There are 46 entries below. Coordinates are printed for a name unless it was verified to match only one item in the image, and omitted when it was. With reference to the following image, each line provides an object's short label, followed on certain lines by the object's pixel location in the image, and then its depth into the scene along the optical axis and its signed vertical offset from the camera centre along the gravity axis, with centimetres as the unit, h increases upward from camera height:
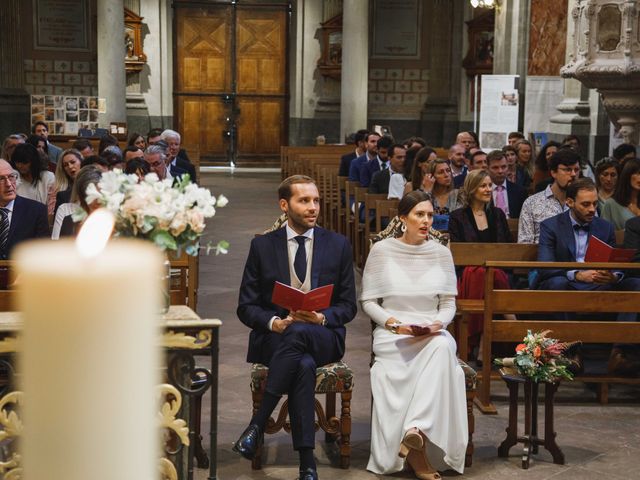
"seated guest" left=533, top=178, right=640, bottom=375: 606 -80
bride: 453 -115
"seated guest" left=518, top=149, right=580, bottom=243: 678 -64
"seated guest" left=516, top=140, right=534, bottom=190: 1030 -55
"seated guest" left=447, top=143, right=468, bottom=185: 998 -56
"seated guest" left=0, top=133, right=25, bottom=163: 984 -46
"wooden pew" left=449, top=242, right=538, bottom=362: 632 -93
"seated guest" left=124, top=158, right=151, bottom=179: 746 -50
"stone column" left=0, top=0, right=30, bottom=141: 2181 +47
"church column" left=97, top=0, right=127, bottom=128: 1817 +71
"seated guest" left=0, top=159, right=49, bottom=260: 584 -68
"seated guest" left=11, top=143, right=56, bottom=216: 802 -64
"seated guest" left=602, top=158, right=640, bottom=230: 693 -67
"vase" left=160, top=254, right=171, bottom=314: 349 -66
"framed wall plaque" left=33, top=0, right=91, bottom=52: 2247 +163
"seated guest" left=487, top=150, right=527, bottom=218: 839 -70
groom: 440 -97
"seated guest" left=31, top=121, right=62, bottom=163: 1153 -61
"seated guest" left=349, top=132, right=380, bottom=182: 1149 -63
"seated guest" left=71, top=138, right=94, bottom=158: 965 -46
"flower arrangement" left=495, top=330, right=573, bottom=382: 455 -115
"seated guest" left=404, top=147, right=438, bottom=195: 801 -49
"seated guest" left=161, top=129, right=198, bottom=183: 1088 -58
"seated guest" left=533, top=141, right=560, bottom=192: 894 -52
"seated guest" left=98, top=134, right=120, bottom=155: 1011 -44
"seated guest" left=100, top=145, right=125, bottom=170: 831 -48
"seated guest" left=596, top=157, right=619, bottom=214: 771 -55
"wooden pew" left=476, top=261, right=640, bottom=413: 551 -112
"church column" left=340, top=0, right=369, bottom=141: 1939 +65
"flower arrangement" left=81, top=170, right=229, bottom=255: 322 -35
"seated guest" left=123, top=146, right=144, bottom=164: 911 -49
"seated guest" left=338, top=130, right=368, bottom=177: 1260 -69
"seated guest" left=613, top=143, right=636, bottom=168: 881 -40
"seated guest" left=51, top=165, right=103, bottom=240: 554 -53
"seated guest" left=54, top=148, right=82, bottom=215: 776 -53
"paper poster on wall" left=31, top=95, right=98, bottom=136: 1708 -23
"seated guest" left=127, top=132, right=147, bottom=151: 1150 -48
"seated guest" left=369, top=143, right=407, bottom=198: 955 -72
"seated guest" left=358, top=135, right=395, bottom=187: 1123 -68
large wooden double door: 2344 +49
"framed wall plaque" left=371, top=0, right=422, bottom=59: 2328 +170
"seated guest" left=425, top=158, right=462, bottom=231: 756 -65
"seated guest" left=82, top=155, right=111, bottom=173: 750 -46
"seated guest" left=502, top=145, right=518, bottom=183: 930 -55
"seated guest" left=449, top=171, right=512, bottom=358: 636 -81
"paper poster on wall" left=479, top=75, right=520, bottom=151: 1264 -7
